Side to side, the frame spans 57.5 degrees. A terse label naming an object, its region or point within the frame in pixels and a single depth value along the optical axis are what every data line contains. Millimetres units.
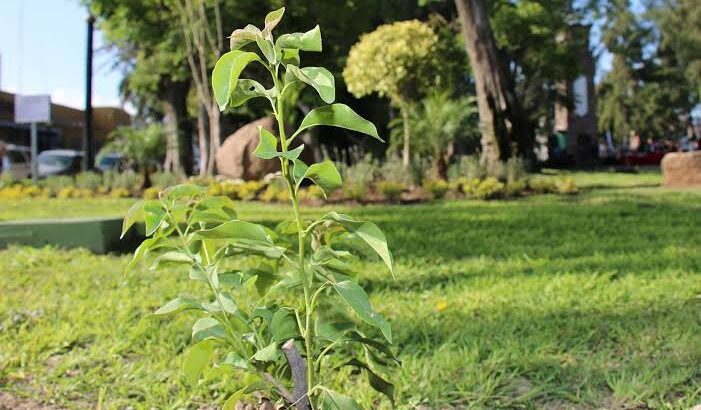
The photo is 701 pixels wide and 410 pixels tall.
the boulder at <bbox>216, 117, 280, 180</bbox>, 13695
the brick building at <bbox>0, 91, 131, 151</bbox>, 42812
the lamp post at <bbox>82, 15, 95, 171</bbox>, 16736
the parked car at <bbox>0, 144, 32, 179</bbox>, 22353
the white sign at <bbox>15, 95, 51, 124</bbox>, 16766
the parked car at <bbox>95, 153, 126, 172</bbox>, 25453
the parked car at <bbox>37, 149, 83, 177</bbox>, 23308
